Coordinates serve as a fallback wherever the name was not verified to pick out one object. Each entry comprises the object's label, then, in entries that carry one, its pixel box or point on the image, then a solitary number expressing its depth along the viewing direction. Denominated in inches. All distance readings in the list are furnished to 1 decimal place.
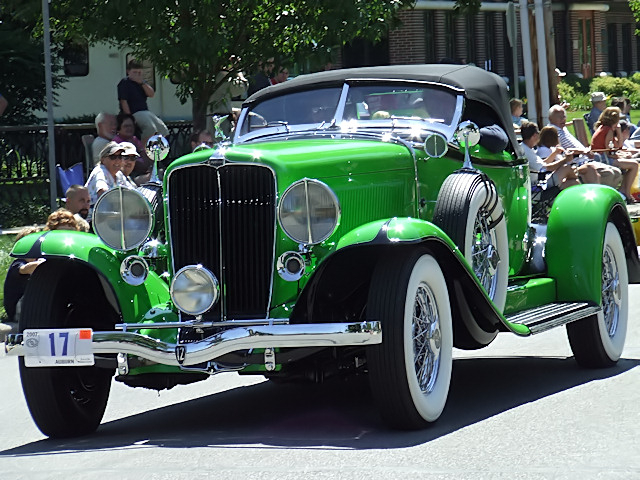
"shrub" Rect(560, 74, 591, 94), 1822.1
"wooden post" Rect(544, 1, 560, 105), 872.3
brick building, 1680.6
